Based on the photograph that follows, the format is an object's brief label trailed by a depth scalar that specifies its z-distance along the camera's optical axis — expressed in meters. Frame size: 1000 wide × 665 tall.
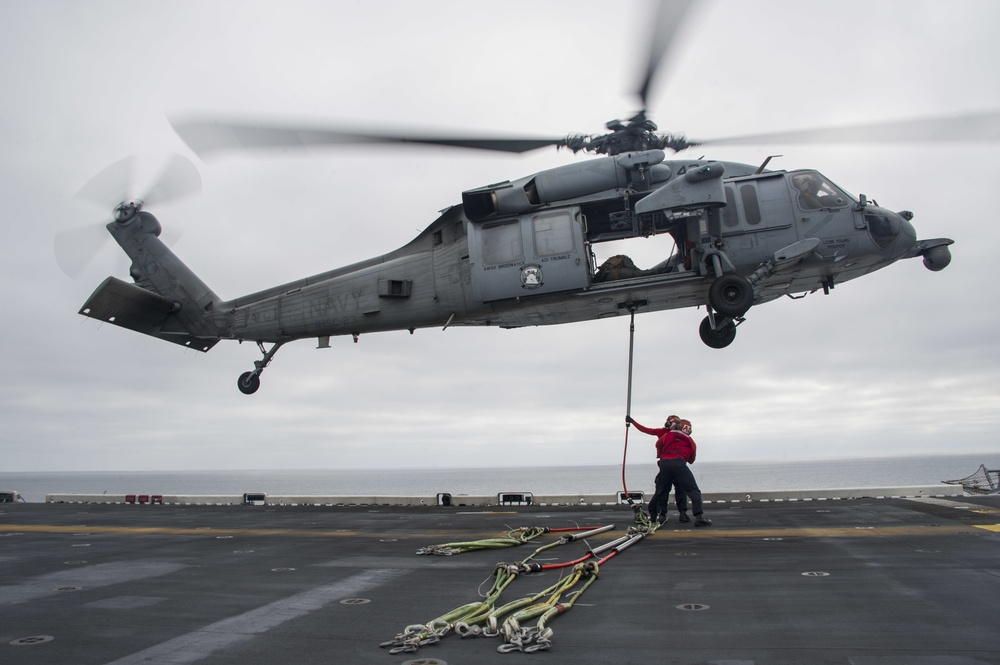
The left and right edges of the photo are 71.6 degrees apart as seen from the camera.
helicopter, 12.97
